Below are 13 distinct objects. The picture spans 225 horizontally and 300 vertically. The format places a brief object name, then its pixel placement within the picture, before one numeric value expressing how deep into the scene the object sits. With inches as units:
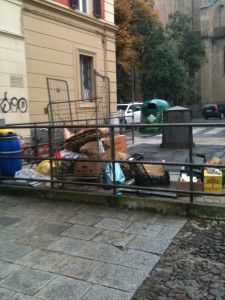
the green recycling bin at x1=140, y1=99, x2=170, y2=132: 634.8
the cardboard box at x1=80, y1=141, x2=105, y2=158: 217.5
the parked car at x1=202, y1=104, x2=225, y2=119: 1202.6
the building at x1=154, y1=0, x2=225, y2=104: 1595.7
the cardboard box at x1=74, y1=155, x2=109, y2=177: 212.7
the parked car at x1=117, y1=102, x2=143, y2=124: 803.0
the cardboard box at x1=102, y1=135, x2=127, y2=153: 243.0
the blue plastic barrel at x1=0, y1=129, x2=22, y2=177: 240.1
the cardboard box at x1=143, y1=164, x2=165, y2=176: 209.0
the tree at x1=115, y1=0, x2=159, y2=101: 935.7
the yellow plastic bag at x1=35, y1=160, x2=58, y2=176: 234.5
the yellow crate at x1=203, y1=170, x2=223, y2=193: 188.9
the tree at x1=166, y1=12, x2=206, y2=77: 1326.3
